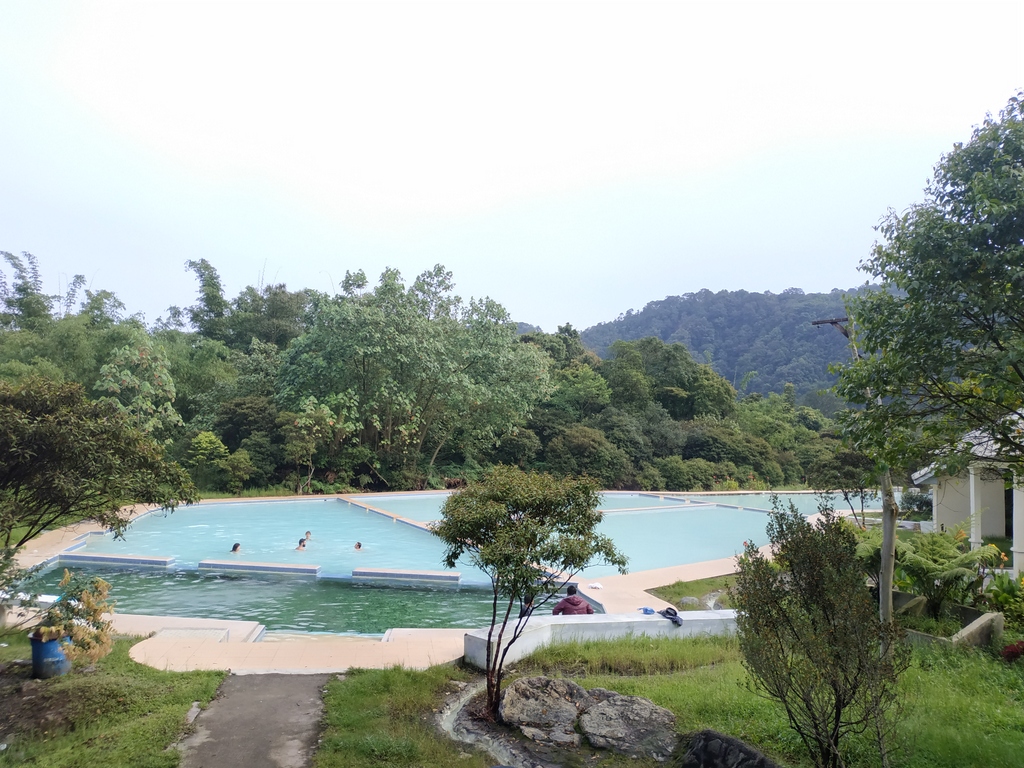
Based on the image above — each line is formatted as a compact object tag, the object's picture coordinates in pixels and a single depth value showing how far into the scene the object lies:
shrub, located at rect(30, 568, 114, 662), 4.85
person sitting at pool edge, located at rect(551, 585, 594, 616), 7.85
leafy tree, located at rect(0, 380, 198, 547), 4.87
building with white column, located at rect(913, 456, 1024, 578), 12.46
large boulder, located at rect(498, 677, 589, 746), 4.29
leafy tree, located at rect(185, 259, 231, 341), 32.69
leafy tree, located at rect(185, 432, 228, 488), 18.86
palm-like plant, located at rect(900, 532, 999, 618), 6.97
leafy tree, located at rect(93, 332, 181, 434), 18.84
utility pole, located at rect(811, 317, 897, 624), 5.70
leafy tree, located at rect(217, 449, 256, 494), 18.62
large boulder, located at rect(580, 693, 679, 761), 4.04
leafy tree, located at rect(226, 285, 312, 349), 30.44
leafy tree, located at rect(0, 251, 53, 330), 23.86
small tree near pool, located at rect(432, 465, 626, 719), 4.30
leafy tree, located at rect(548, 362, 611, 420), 28.14
